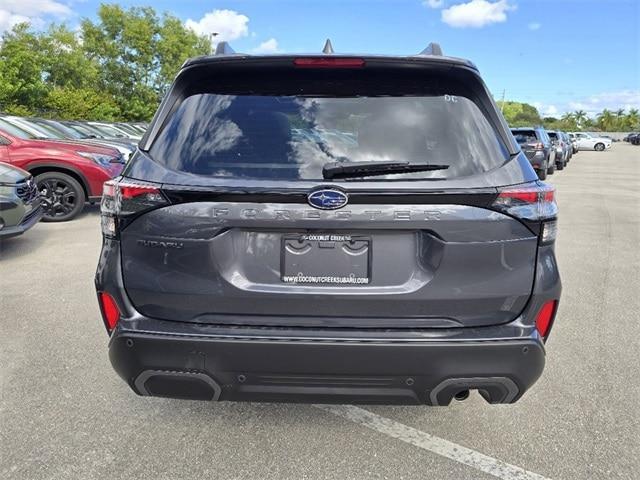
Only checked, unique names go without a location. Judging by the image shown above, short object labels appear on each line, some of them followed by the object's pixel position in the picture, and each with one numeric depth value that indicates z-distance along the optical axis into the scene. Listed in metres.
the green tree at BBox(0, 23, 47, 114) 24.70
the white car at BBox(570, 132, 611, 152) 52.50
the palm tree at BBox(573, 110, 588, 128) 115.62
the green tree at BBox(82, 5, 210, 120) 39.78
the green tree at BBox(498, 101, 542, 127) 113.38
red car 8.49
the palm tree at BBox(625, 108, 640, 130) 99.59
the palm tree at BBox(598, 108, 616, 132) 102.26
